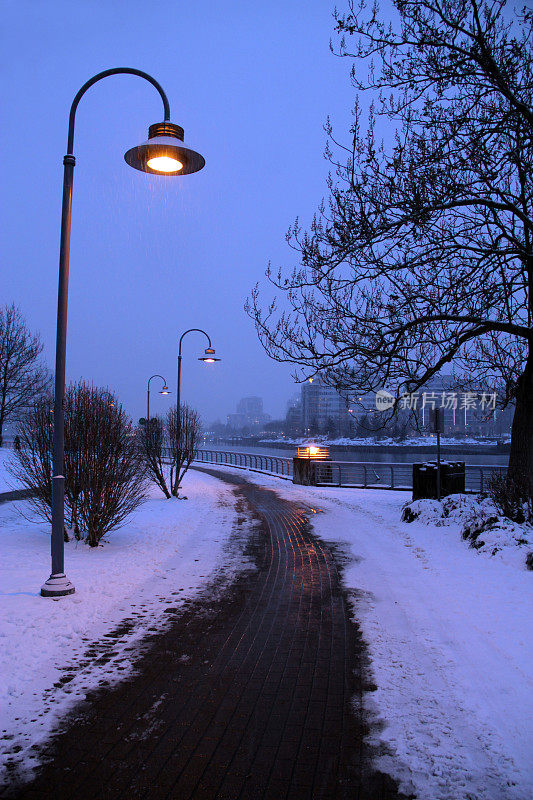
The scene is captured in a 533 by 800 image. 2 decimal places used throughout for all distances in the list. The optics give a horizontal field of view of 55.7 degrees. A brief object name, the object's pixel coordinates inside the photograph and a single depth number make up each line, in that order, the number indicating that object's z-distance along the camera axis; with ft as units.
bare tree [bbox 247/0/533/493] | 29.25
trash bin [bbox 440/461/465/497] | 48.60
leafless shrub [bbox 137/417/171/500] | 54.65
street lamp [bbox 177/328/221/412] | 72.54
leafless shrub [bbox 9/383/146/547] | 29.22
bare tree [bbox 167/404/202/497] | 57.31
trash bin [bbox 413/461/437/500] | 48.08
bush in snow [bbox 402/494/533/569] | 27.58
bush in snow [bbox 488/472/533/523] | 30.89
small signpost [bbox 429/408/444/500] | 45.16
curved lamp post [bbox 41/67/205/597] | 19.95
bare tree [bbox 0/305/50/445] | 128.47
